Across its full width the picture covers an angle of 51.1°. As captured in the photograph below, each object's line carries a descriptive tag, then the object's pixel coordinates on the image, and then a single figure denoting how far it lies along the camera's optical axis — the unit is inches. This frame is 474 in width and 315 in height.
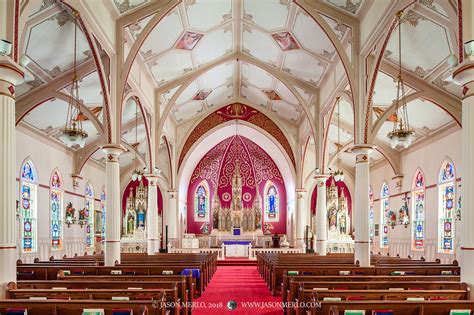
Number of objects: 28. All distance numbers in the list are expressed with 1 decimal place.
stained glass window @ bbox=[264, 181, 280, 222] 1233.4
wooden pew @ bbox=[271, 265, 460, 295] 443.8
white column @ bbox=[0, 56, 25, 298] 269.9
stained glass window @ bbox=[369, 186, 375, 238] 1052.5
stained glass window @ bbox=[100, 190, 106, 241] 1059.9
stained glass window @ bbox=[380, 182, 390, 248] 982.5
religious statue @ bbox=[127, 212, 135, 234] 981.2
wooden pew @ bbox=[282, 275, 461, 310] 340.2
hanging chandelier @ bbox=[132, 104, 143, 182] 738.9
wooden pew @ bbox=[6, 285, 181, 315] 270.1
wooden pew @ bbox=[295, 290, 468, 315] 273.7
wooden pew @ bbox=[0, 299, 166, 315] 229.6
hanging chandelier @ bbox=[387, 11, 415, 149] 454.3
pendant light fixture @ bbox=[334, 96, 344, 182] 741.0
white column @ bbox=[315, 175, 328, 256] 765.3
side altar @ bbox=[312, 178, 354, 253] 935.0
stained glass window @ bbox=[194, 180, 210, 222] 1239.2
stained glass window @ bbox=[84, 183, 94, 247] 956.8
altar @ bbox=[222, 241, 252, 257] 1016.9
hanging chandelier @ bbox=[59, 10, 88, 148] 448.5
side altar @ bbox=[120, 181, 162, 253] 924.0
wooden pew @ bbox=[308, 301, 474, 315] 231.5
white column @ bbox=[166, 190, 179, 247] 994.7
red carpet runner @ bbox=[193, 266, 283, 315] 415.2
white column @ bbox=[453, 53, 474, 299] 274.3
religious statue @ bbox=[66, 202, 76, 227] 830.5
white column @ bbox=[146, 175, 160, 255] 796.6
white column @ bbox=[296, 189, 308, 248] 1005.2
